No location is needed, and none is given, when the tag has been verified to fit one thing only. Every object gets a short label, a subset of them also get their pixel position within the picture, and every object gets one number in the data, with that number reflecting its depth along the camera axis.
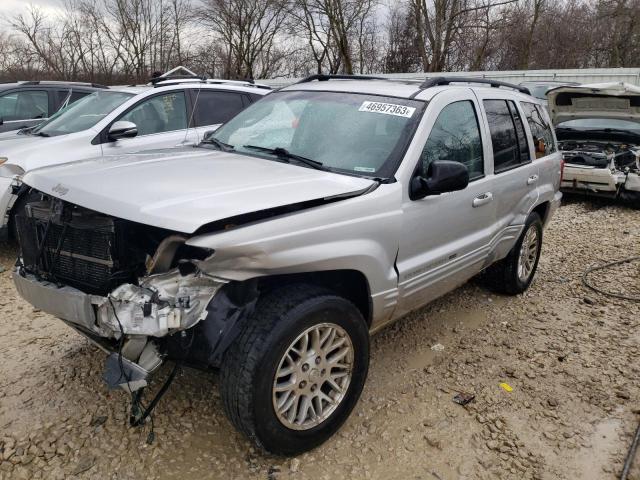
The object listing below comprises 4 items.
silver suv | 2.27
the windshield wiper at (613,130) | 9.24
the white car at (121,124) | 5.29
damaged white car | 7.96
